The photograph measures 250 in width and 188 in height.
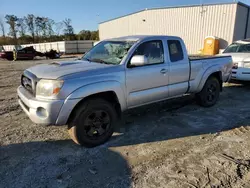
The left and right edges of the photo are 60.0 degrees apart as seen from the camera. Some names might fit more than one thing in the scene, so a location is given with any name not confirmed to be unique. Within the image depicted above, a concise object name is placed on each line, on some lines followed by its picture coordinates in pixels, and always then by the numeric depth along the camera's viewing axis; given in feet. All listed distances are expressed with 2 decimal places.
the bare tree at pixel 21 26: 195.21
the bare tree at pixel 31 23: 199.93
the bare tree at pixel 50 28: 205.46
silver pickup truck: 10.89
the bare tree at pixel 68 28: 207.00
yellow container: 58.49
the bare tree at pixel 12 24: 187.83
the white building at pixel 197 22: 59.11
